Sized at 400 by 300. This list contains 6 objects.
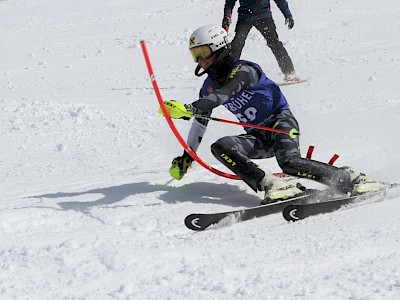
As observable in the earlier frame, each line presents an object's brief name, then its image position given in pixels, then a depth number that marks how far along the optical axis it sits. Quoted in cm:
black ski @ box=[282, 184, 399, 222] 845
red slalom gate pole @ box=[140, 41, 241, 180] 937
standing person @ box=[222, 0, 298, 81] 1922
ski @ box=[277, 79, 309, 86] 1939
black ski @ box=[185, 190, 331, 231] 829
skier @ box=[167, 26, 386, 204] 951
